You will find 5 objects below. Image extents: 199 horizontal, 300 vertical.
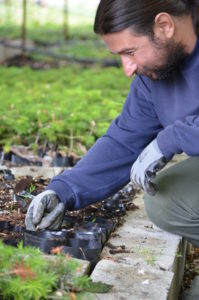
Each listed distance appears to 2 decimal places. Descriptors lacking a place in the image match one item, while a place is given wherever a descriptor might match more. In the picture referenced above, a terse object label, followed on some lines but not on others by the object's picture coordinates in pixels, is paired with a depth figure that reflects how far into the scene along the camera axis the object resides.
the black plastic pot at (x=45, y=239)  4.30
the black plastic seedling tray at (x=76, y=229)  4.31
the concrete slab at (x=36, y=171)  6.29
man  4.36
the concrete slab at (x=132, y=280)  3.71
